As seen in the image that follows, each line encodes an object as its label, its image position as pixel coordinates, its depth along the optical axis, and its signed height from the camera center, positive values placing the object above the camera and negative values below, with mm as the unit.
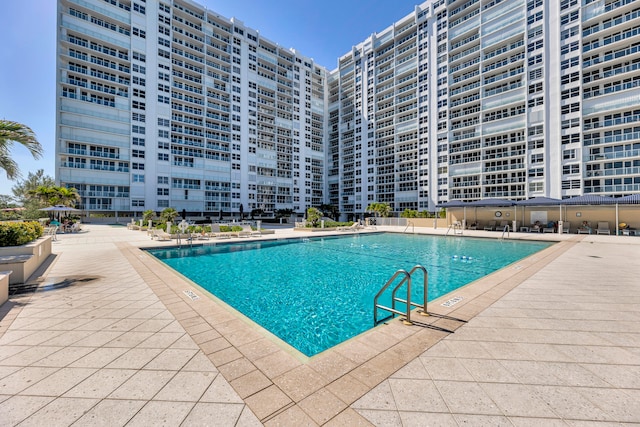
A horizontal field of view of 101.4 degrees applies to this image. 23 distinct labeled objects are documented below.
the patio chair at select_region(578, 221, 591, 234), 23672 -1306
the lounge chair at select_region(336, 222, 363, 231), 28148 -1466
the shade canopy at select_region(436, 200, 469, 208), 27814 +1035
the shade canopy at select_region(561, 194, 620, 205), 20984 +1061
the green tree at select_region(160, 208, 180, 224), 26286 -17
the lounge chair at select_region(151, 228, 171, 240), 17909 -1381
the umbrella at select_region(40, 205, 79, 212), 24172 +663
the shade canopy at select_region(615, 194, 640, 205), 20041 +1040
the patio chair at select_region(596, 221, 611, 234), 22984 -1278
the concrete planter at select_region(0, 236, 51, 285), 6984 -1260
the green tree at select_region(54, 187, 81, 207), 30688 +2273
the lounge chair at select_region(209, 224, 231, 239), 20734 -1514
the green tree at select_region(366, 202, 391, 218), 40938 +815
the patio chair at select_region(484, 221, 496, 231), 28359 -1353
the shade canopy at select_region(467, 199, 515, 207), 25153 +1100
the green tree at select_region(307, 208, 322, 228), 28297 -285
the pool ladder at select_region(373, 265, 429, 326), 4520 -1754
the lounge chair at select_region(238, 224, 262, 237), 21492 -1508
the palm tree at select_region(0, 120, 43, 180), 7684 +2294
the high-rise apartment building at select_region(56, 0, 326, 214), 41031 +19589
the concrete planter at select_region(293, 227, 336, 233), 26348 -1491
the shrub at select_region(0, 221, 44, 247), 8219 -591
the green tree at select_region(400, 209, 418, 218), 38812 +18
